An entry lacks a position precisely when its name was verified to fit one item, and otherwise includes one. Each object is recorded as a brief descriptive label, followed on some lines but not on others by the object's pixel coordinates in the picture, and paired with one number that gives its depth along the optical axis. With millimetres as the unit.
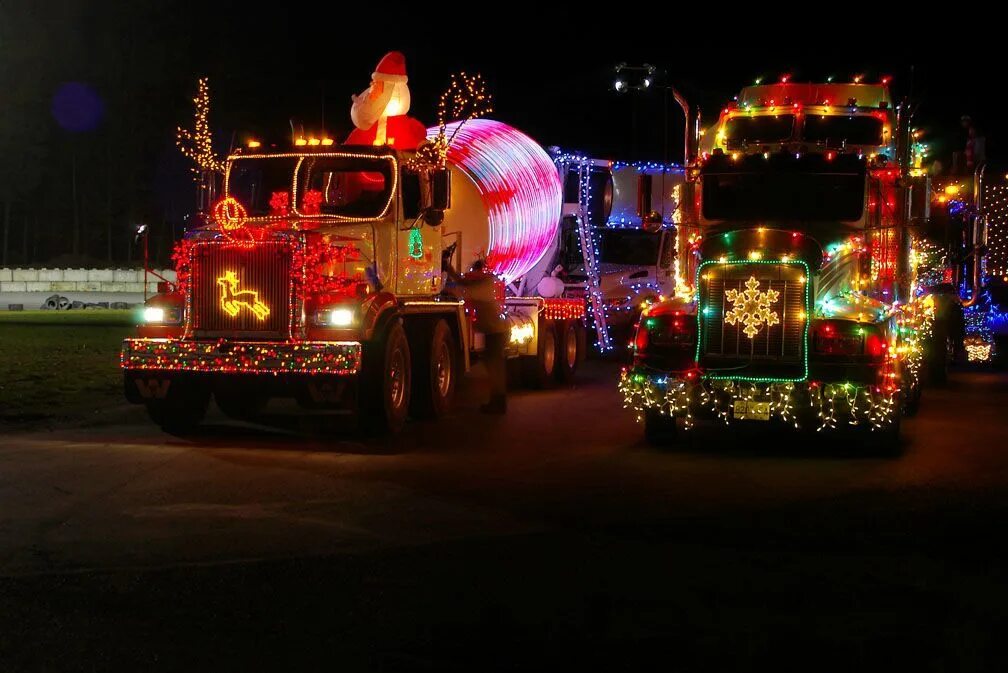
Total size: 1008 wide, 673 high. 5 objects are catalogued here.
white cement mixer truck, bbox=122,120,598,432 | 13727
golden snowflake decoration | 12984
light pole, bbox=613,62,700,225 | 29516
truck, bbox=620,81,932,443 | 12750
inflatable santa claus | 16266
